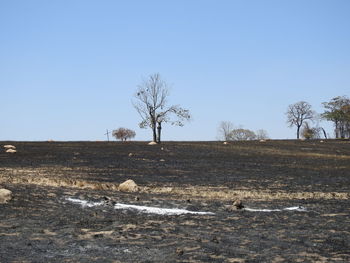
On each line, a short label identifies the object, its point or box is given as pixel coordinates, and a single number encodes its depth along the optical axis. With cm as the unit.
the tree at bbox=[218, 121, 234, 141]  12465
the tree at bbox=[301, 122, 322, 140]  10798
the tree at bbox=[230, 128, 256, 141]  12338
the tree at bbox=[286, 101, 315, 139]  10500
